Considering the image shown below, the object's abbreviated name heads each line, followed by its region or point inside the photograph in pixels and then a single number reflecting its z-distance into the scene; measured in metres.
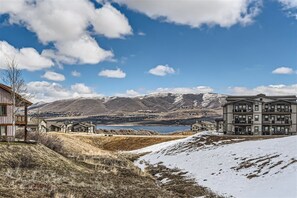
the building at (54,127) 112.11
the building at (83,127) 122.81
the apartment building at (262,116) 64.73
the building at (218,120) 81.71
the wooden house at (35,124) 82.61
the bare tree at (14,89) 34.37
